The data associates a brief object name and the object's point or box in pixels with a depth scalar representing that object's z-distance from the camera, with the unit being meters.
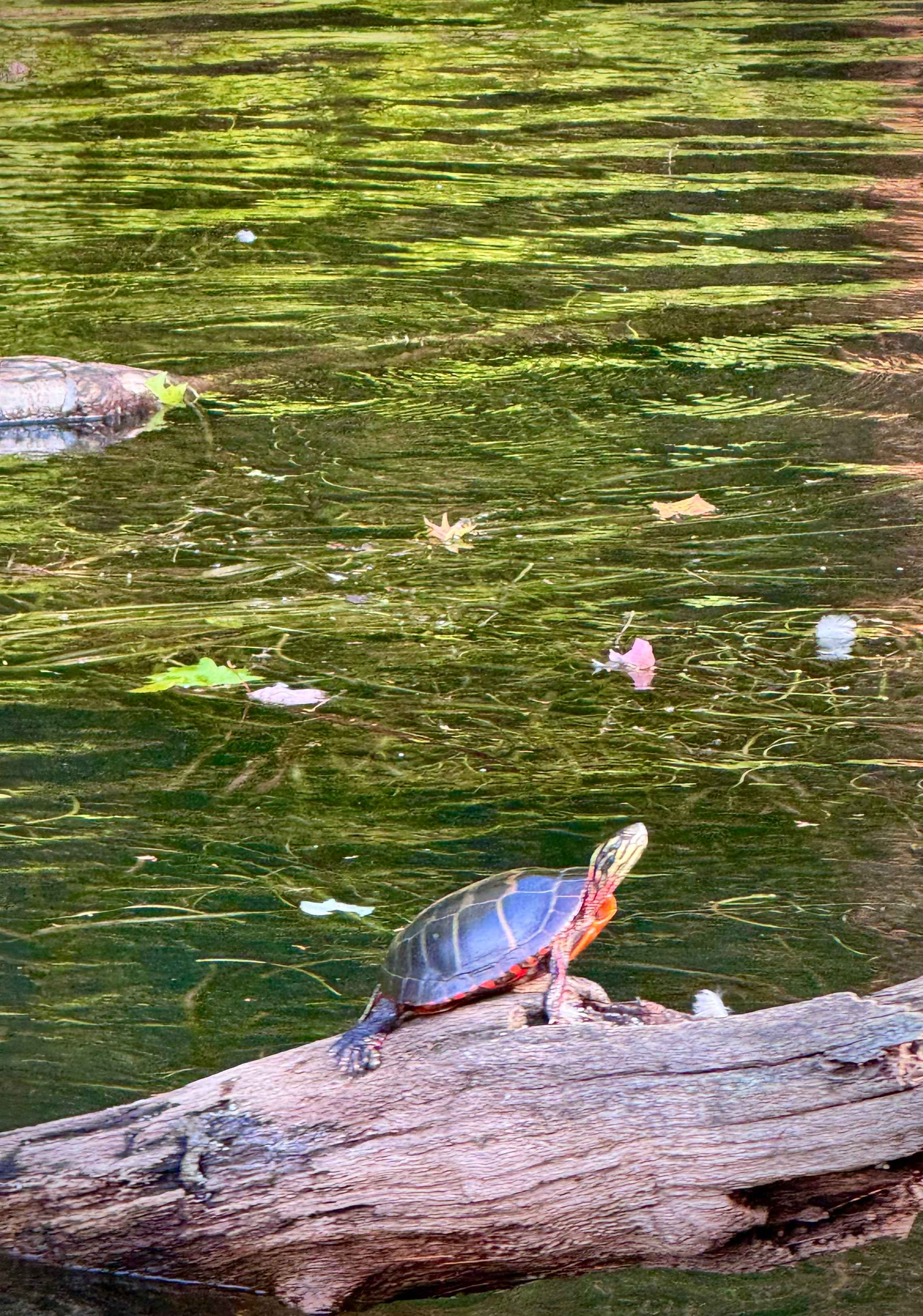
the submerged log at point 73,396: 6.69
